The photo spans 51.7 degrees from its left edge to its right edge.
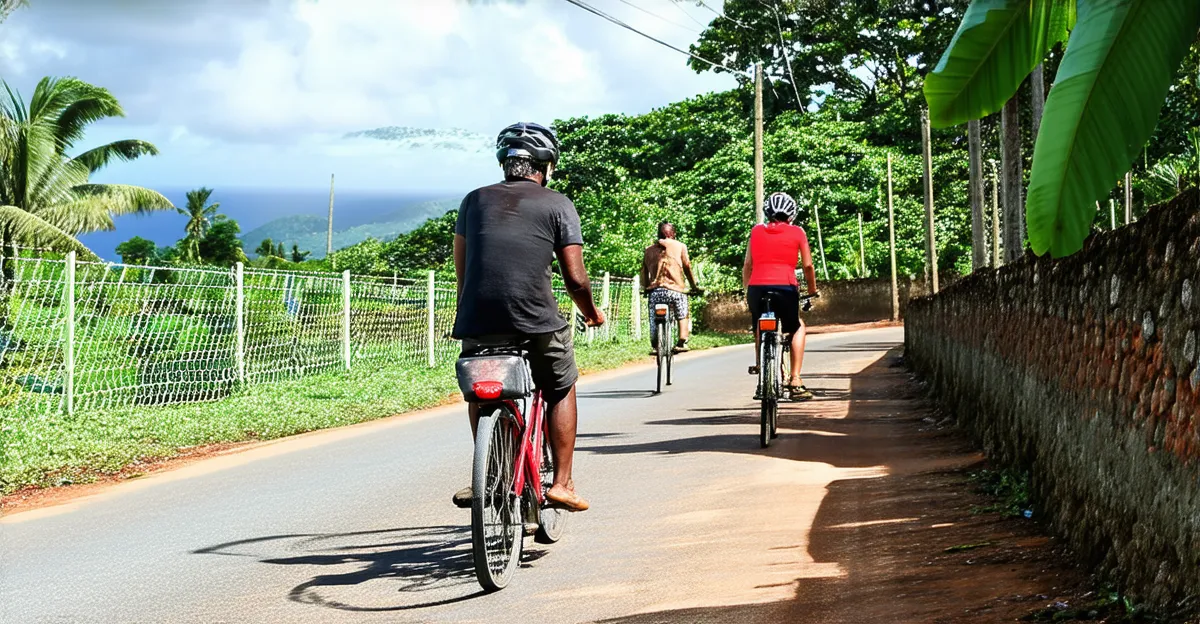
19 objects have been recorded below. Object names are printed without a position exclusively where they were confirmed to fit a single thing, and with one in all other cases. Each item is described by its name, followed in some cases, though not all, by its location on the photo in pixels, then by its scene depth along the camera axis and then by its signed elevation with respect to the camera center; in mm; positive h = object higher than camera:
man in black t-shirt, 5230 +264
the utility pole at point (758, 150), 31125 +4530
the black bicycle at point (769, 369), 9453 -324
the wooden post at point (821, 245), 46947 +3123
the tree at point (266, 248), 94825 +6448
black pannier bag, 4973 -177
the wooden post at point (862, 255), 45256 +2659
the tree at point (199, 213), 108000 +10549
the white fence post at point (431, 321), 19797 +147
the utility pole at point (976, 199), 19062 +2061
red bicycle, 4809 -528
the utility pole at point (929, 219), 29400 +2721
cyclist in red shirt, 10062 +562
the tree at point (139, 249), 82000 +5883
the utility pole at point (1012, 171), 12961 +1616
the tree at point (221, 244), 74250 +5389
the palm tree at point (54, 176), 30438 +4334
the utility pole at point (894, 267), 41156 +1996
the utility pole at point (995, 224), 26083 +2304
